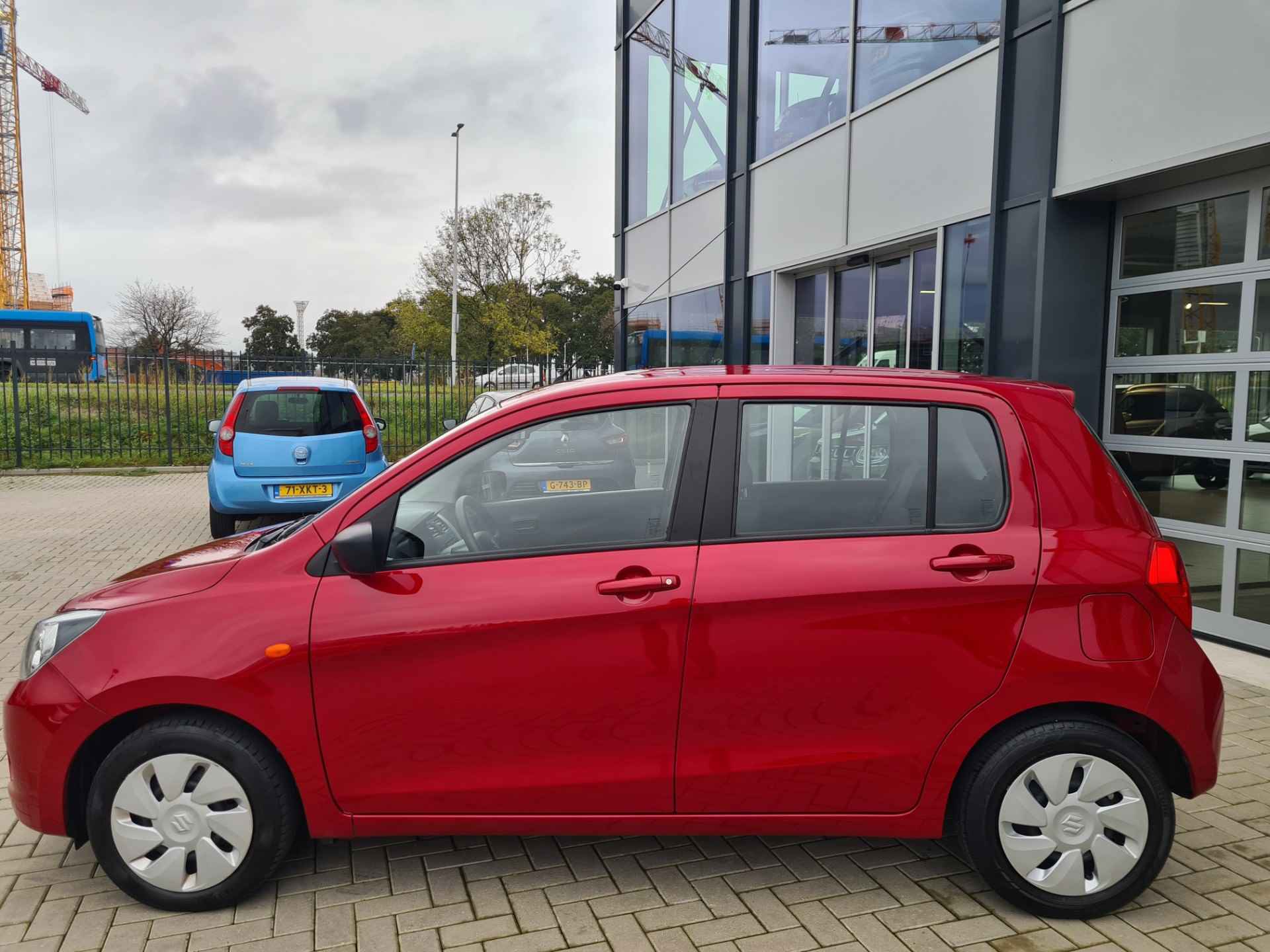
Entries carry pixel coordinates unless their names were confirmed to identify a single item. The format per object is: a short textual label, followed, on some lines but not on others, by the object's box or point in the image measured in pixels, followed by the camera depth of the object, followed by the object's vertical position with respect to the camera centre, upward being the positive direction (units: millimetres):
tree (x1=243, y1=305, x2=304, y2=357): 77812 +5252
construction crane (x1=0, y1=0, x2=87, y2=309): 63375 +14320
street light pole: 34250 +3510
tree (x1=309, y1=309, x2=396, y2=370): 76938 +5319
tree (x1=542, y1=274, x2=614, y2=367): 51434 +5060
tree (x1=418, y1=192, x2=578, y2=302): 35812 +5950
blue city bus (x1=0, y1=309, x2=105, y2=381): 25688 +1553
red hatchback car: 2730 -833
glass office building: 5406 +1369
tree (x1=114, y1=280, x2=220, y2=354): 41875 +3307
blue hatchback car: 9242 -601
